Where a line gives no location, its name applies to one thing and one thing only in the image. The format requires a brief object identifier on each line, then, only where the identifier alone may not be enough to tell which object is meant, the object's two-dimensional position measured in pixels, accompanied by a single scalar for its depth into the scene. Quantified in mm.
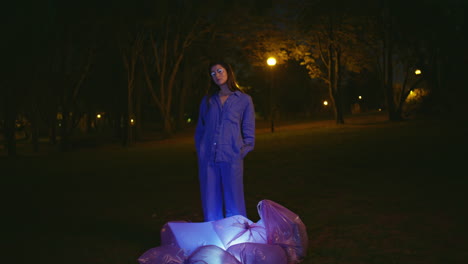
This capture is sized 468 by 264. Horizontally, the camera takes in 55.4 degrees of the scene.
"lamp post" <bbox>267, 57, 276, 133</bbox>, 24578
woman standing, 4637
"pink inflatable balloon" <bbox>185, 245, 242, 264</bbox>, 4121
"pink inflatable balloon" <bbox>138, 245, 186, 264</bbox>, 4344
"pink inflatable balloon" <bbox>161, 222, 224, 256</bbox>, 4484
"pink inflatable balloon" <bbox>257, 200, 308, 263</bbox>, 4469
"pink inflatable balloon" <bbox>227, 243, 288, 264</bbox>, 4164
